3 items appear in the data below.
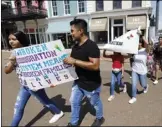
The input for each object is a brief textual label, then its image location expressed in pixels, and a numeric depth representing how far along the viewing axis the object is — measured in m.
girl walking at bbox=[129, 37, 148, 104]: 4.30
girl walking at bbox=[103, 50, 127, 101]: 4.41
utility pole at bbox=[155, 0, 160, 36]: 12.71
